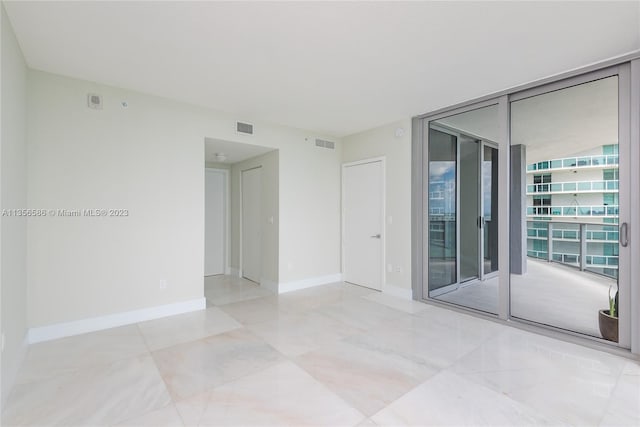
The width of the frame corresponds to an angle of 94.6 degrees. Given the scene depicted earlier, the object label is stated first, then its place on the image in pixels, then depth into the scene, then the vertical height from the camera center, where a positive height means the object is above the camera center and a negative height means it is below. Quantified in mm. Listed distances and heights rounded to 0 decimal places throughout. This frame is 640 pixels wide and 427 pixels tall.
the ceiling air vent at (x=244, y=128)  4324 +1244
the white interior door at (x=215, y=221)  5980 -189
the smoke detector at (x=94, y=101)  3229 +1232
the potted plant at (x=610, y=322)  2826 -1104
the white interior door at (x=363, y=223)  4938 -206
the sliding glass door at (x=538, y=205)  2883 +65
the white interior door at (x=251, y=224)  5418 -230
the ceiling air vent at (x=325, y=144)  5303 +1236
